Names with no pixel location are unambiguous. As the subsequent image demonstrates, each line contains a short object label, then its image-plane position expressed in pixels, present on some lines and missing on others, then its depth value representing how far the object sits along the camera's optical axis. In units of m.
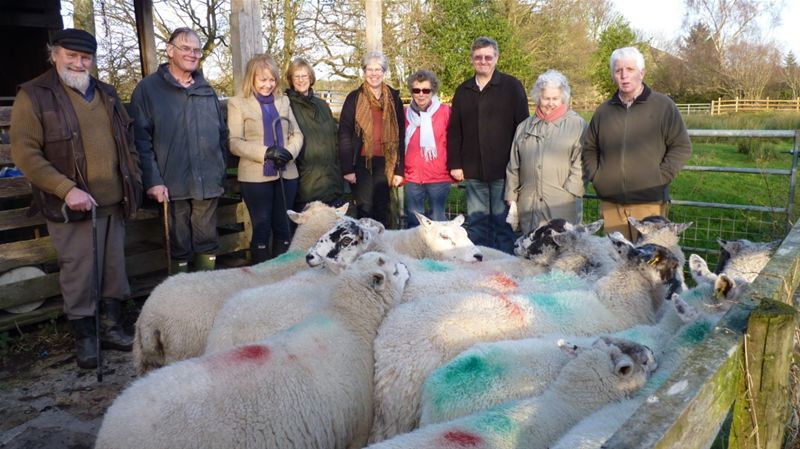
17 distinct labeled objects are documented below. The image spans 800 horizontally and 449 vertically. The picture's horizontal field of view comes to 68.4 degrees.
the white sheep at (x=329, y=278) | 3.47
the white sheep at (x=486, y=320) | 2.99
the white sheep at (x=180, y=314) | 3.92
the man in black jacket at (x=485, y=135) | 5.64
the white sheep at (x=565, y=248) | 4.23
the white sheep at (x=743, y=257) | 3.99
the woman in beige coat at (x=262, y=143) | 5.46
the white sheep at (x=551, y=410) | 2.09
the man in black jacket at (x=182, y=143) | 5.12
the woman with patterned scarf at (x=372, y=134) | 5.94
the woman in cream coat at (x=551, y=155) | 4.88
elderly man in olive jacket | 4.64
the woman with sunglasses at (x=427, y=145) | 6.04
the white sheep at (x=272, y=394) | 2.40
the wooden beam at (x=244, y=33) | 6.31
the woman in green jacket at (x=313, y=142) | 5.83
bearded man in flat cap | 4.43
